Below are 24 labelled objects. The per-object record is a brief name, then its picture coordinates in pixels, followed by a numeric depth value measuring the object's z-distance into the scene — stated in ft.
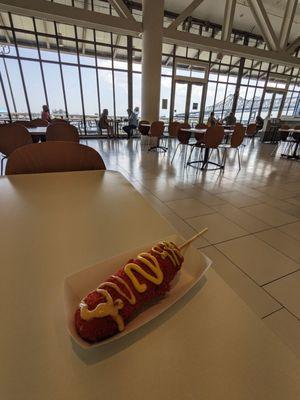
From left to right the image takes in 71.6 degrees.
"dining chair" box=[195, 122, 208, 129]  19.36
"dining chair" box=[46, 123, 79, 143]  8.65
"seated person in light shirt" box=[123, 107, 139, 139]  26.30
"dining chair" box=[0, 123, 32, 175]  8.90
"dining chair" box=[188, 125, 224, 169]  12.53
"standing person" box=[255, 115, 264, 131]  29.66
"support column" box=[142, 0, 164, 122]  19.90
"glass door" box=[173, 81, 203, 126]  30.50
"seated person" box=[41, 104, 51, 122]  21.58
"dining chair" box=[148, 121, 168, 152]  17.83
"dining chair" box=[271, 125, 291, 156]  20.03
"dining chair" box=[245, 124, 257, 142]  22.97
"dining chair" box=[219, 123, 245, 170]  13.29
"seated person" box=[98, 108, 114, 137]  25.84
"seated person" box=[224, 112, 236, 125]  28.09
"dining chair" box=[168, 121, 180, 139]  17.86
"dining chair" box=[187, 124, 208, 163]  14.24
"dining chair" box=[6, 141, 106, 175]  3.49
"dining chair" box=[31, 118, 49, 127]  14.07
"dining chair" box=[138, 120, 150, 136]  20.06
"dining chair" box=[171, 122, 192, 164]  16.61
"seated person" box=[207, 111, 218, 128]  17.31
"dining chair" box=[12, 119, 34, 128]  13.38
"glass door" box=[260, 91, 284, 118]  37.86
